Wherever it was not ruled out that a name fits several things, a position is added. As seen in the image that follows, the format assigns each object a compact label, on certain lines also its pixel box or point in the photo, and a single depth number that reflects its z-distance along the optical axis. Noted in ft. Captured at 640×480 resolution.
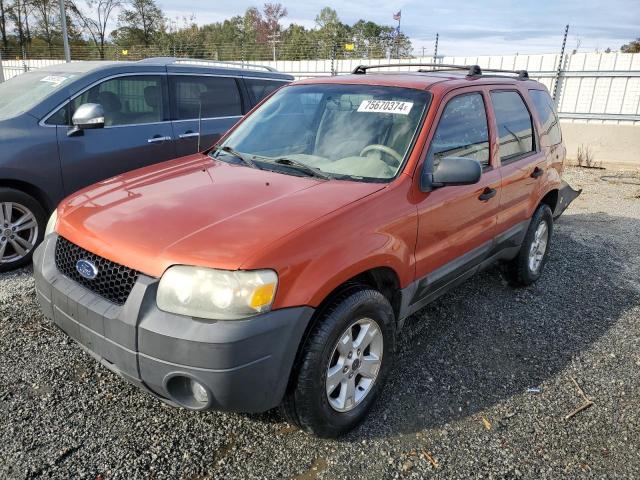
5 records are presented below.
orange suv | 6.75
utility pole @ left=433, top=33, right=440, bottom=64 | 43.24
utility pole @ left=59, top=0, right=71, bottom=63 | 53.26
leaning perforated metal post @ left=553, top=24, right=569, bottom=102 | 36.63
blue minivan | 14.07
